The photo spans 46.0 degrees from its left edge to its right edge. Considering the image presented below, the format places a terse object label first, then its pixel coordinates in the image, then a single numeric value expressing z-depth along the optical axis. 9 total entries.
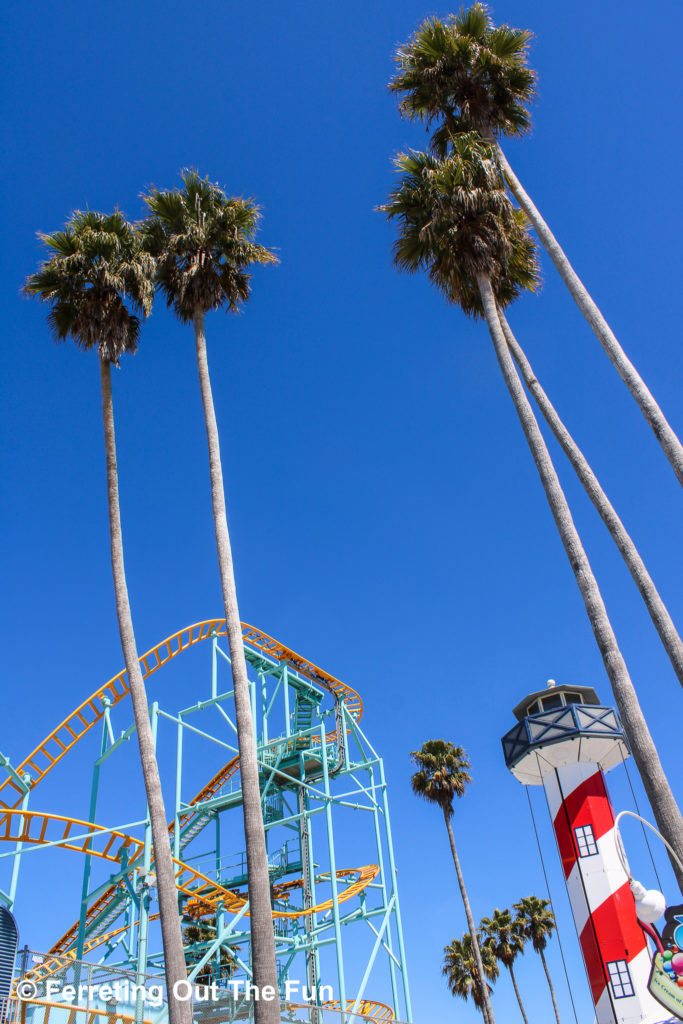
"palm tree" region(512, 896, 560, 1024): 40.25
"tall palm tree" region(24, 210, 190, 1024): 17.52
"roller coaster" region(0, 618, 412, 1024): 21.44
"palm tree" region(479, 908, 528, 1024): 39.50
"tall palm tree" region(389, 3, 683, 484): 16.03
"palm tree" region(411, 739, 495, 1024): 36.84
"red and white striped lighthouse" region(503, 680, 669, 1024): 15.28
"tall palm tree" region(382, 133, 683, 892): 13.82
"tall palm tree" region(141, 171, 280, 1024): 17.27
